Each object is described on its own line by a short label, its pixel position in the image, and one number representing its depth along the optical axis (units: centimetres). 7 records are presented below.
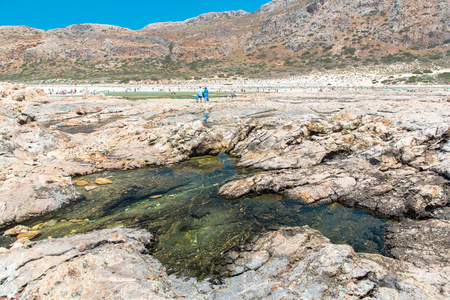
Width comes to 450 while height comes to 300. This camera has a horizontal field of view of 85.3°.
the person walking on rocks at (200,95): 3112
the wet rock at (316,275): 390
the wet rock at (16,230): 642
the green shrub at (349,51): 8081
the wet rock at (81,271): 383
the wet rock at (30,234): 636
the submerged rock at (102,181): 980
